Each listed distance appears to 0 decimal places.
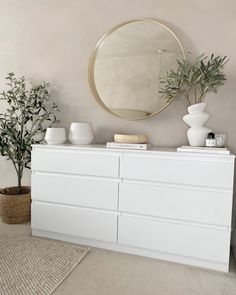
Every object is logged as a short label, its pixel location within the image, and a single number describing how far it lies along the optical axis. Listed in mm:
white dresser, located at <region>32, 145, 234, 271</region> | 1858
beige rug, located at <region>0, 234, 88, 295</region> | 1642
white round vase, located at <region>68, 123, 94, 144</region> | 2365
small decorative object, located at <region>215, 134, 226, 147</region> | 2019
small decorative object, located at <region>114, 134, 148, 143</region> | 2125
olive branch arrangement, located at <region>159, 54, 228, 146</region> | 2053
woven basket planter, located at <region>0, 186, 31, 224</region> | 2572
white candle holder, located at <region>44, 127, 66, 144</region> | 2365
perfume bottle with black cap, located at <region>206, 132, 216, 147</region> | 1956
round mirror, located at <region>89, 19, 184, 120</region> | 2340
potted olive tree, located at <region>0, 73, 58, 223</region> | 2611
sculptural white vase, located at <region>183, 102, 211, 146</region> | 2047
